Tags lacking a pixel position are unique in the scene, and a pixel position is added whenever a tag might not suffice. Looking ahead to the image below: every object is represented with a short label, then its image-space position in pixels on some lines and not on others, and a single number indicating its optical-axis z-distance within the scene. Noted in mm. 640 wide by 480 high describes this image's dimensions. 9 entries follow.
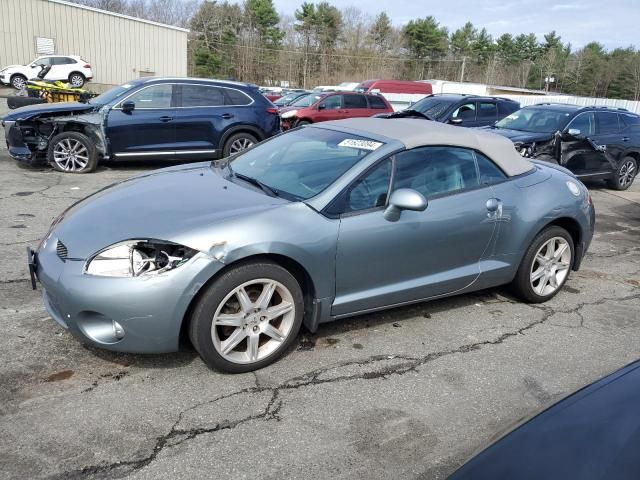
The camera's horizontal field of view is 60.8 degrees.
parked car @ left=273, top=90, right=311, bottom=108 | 20116
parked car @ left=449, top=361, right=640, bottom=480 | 1594
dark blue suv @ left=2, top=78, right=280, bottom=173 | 8930
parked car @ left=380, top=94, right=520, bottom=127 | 13164
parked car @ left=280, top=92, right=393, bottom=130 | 16219
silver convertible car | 3047
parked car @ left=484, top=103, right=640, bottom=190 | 9828
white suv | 27253
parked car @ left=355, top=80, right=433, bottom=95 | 27734
